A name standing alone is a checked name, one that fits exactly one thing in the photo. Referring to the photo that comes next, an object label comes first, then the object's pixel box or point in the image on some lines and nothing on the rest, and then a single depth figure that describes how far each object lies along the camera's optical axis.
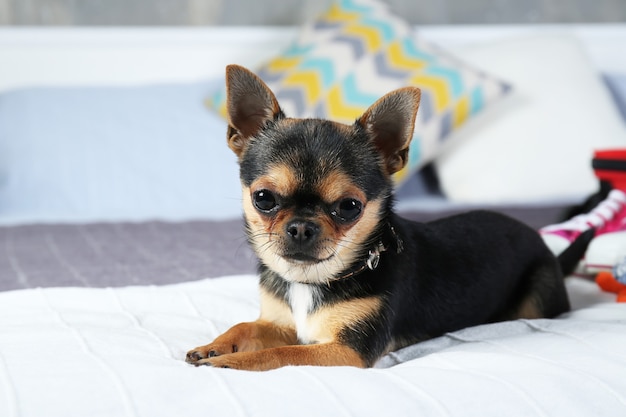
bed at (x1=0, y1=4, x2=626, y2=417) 0.50
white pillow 1.14
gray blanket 0.76
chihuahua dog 0.58
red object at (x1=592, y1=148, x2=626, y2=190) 0.91
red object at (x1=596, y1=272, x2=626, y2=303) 0.73
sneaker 0.82
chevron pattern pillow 1.12
